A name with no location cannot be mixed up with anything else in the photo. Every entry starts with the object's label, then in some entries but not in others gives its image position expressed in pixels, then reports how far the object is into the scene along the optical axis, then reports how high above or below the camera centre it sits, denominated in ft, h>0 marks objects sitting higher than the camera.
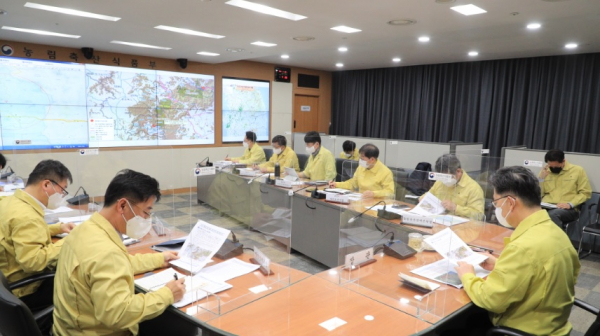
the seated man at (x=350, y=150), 19.63 -1.30
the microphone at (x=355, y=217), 7.98 -1.97
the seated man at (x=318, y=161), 16.46 -1.60
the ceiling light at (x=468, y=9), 11.20 +3.60
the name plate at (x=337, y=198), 11.40 -2.21
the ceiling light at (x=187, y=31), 14.42 +3.49
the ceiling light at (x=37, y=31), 14.87 +3.39
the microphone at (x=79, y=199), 10.06 -2.22
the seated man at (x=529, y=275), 4.90 -1.86
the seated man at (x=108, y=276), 4.25 -1.81
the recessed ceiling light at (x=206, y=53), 19.84 +3.55
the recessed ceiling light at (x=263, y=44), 17.24 +3.59
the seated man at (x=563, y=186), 13.46 -1.95
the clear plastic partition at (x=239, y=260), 5.26 -2.30
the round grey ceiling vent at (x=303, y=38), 15.74 +3.58
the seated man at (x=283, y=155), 18.53 -1.57
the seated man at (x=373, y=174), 12.69 -1.63
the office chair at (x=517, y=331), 4.72 -2.62
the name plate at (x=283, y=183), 13.79 -2.19
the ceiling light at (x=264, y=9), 11.11 +3.50
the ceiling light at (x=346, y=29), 14.06 +3.60
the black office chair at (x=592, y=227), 12.55 -3.14
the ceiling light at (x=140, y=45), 17.53 +3.49
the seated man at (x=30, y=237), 6.23 -2.03
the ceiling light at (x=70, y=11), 11.52 +3.35
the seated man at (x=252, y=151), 20.21 -1.54
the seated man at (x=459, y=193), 9.15 -1.62
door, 29.14 +0.82
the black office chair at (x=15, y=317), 4.12 -2.22
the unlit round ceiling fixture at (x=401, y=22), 12.81 +3.59
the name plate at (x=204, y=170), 10.38 -1.36
